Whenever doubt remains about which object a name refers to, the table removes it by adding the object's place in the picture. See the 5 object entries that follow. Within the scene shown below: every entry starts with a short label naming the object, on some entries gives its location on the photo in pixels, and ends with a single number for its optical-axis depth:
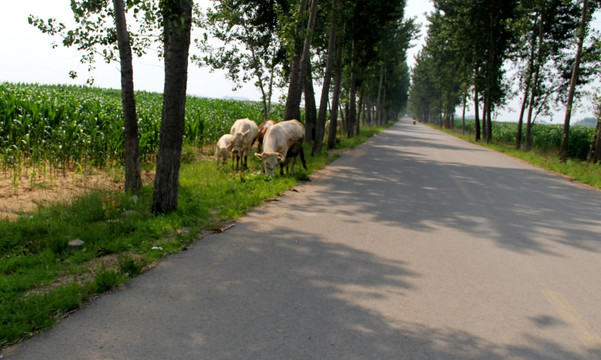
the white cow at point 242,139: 13.54
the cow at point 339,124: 33.50
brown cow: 15.78
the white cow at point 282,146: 12.20
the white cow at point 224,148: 13.88
